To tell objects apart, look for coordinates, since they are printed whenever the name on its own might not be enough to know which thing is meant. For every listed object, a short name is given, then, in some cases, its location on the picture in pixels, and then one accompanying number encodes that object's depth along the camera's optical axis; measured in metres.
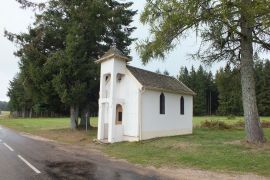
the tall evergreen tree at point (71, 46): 27.12
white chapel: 21.59
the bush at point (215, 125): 33.31
